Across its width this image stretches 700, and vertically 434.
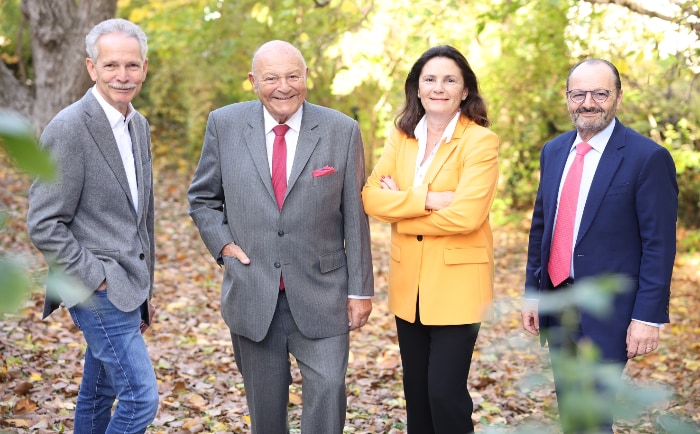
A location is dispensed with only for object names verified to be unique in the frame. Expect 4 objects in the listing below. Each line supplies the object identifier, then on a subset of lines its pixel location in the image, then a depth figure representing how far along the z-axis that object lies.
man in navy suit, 3.28
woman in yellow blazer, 3.70
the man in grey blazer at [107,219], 3.20
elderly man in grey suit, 3.64
